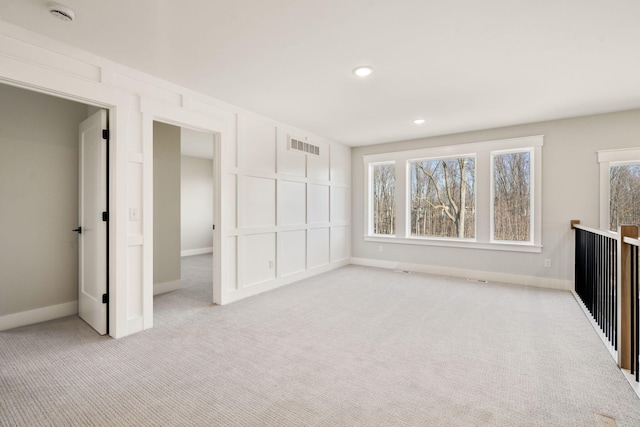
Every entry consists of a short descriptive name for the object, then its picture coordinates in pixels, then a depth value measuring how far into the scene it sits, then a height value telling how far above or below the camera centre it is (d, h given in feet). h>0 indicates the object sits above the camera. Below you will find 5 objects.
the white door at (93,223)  9.36 -0.36
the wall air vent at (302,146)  16.07 +3.67
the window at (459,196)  15.83 +0.97
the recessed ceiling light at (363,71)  9.46 +4.51
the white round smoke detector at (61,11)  6.59 +4.44
